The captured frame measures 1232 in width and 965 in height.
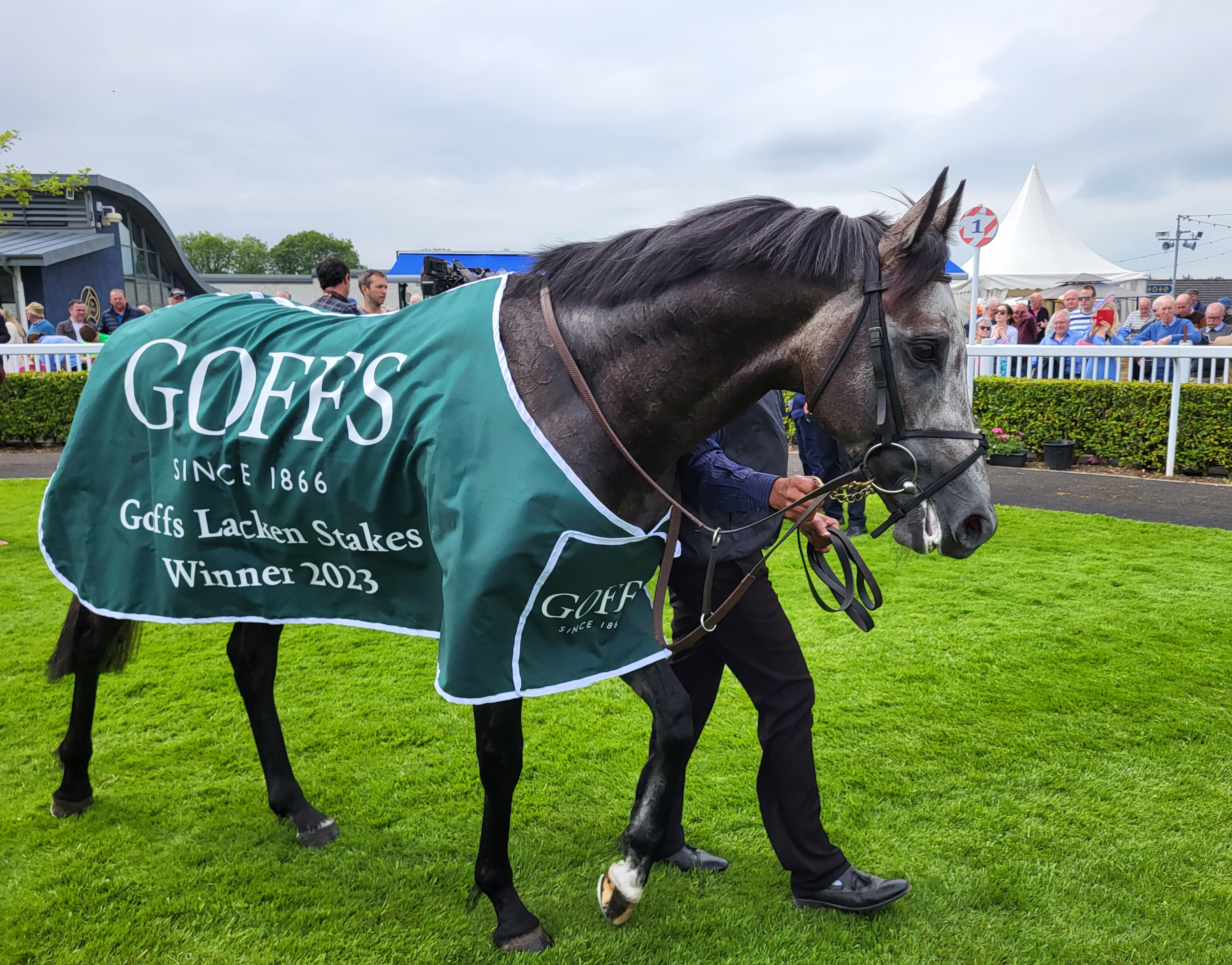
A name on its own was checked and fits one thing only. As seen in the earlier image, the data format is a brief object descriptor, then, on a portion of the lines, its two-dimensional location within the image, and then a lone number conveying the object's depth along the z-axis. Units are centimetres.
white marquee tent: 1534
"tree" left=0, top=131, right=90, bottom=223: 750
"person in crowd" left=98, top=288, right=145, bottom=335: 1312
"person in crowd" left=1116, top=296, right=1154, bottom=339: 1083
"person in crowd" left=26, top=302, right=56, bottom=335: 1399
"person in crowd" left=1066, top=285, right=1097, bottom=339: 1057
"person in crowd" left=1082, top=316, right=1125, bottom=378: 936
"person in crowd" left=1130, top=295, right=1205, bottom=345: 1009
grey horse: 195
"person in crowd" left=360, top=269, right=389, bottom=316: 661
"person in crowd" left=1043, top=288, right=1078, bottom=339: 1121
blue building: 2064
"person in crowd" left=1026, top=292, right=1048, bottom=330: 1212
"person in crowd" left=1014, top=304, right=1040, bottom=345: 1127
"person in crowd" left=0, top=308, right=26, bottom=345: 1371
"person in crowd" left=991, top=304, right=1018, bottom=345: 1134
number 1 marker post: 1097
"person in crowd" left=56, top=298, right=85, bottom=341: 1355
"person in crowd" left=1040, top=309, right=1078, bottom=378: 985
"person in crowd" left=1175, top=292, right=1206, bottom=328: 1062
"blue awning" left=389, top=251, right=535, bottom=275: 1318
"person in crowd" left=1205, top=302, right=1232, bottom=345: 1061
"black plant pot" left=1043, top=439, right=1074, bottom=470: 916
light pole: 4369
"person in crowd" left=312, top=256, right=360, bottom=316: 623
